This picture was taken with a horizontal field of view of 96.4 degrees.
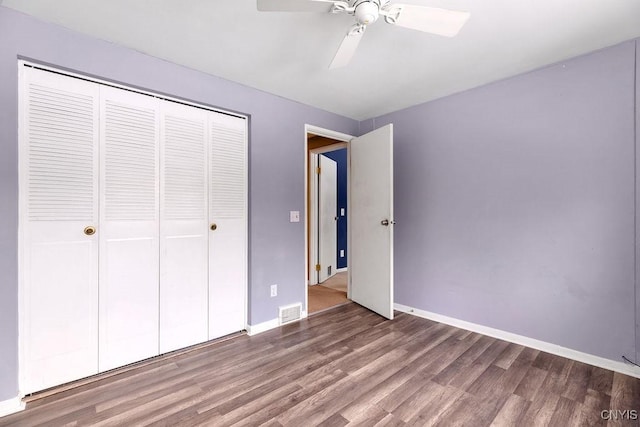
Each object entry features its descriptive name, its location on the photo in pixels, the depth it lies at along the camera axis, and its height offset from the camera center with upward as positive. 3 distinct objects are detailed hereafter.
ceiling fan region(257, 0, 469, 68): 1.32 +0.98
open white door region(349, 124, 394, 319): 2.94 -0.05
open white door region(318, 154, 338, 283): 4.61 -0.02
